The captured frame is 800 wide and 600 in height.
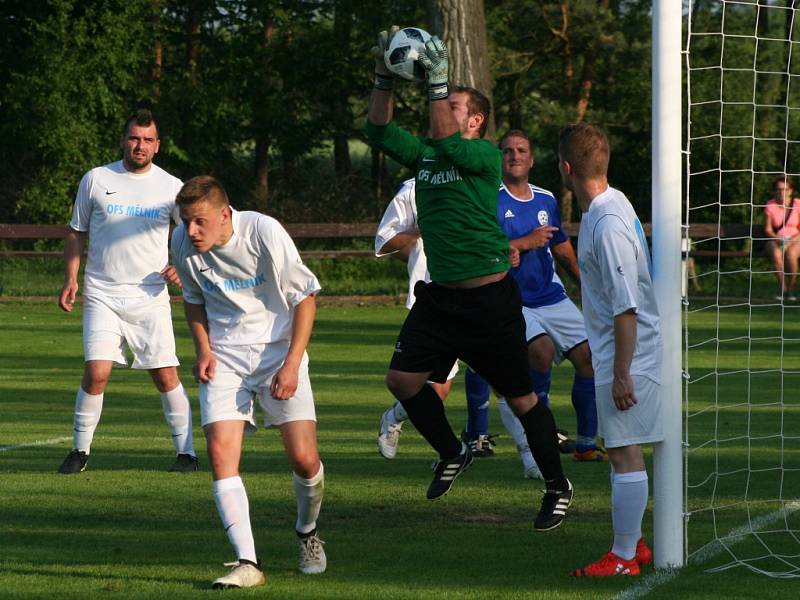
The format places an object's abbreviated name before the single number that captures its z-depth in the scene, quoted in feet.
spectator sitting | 125.49
